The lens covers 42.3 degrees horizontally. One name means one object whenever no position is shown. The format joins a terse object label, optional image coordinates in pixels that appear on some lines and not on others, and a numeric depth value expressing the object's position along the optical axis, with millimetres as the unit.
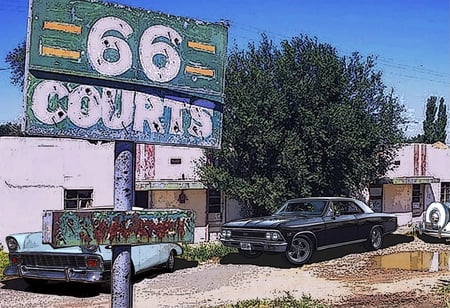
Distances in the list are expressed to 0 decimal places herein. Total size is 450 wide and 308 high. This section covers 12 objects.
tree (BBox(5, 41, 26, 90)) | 33344
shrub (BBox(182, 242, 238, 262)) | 13916
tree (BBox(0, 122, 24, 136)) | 29581
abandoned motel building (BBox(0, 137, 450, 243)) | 14211
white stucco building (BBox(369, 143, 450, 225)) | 21734
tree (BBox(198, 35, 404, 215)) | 16484
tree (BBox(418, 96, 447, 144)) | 41438
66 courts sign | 3039
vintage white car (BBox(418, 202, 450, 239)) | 15328
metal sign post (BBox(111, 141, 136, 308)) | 3383
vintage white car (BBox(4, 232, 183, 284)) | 9492
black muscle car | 12992
